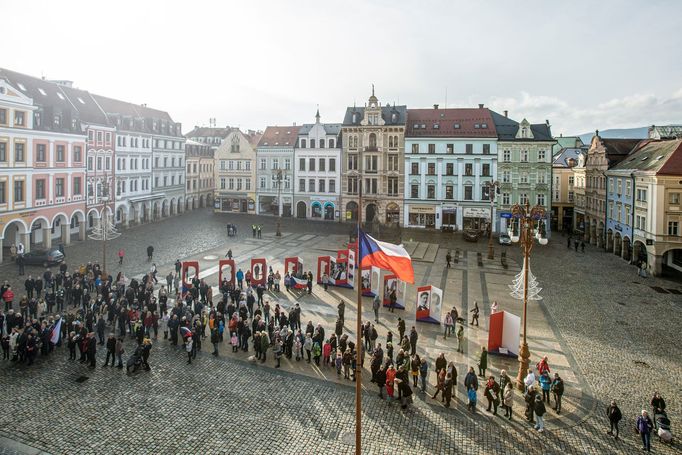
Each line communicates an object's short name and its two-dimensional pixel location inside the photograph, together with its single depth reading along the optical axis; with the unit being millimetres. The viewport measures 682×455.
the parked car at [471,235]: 52656
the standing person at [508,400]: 15648
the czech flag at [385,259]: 14805
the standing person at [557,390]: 16094
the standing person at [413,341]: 20141
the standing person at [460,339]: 20920
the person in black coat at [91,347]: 18641
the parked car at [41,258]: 35281
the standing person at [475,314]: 25062
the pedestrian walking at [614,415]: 14500
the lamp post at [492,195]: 42938
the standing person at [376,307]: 25020
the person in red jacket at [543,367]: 17195
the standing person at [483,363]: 18386
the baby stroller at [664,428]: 14453
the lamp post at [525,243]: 17625
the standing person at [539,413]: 14672
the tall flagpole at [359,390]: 11078
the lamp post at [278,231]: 53084
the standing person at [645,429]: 13969
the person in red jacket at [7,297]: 24594
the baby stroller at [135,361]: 18297
